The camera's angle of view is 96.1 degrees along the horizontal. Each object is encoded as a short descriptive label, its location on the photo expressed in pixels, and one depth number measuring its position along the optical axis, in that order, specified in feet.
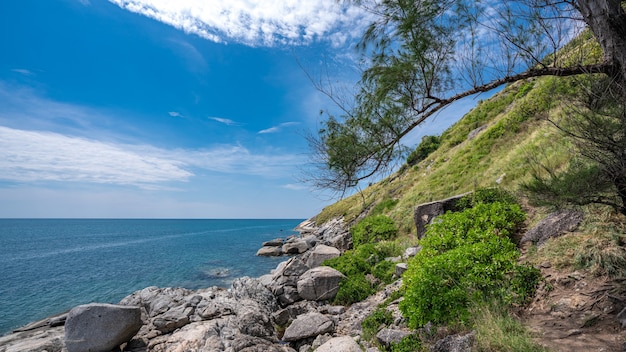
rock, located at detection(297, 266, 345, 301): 37.19
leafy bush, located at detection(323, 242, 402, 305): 35.14
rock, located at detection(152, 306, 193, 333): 32.76
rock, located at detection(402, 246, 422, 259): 39.11
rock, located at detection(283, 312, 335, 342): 27.48
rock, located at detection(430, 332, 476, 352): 14.64
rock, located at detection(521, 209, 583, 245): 23.35
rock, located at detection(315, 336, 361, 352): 20.54
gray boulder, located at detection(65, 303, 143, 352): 27.50
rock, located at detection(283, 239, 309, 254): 108.54
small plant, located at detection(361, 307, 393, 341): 23.72
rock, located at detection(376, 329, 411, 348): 19.88
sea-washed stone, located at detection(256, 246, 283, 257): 112.06
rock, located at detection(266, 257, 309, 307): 38.63
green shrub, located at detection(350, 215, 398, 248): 60.64
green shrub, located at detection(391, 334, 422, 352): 17.93
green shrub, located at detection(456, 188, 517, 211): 35.29
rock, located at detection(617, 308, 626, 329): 13.52
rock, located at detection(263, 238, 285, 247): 131.85
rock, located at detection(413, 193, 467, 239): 43.16
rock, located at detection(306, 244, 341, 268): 52.54
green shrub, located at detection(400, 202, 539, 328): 18.57
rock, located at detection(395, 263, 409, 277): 34.52
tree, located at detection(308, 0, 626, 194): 12.46
